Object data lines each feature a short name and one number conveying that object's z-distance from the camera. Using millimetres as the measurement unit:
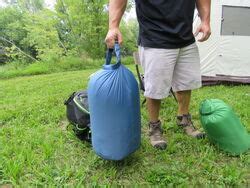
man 1802
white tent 4473
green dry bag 1856
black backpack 2064
